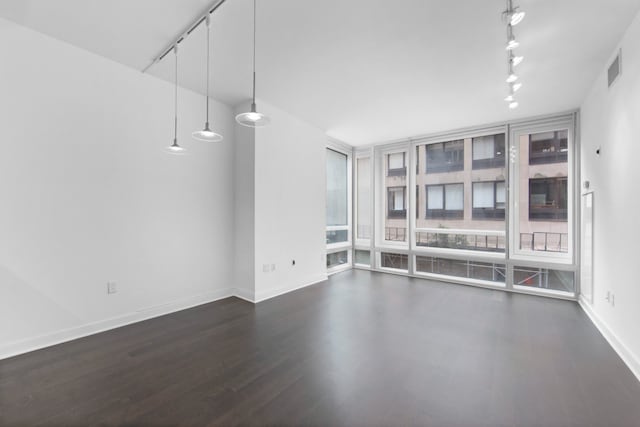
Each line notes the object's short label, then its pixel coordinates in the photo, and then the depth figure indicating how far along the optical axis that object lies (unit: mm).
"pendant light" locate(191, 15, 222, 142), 2368
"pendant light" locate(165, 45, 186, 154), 3342
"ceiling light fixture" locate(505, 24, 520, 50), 2234
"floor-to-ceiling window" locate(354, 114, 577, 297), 4441
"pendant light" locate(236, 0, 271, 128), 2051
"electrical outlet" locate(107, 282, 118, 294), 3037
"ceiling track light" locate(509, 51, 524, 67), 2619
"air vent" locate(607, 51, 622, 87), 2600
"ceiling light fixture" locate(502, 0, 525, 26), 1926
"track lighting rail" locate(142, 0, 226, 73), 2185
